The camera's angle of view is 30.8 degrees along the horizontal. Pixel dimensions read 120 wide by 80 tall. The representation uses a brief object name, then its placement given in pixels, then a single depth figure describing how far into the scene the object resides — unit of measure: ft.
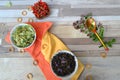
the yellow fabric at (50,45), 2.64
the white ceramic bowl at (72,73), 2.43
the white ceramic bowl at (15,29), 2.63
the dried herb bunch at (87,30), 2.67
